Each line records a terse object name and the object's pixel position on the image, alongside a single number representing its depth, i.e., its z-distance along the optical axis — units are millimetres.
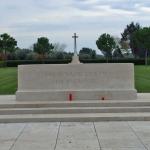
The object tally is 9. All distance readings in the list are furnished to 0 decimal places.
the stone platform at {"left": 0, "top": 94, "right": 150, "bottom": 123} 7120
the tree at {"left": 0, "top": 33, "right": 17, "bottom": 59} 52221
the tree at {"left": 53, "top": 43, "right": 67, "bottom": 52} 53331
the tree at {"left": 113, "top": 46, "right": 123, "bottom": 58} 53873
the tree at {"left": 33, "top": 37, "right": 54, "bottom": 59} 47946
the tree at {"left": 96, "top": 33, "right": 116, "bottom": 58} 44064
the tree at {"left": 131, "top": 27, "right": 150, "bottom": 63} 43551
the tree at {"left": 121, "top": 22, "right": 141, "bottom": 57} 68312
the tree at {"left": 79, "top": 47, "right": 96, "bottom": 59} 47009
